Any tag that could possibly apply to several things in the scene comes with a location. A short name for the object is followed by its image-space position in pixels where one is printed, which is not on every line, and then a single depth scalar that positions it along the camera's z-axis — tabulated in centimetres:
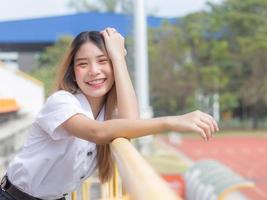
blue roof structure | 3809
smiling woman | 200
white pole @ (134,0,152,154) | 1894
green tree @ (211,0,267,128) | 3669
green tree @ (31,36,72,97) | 2814
